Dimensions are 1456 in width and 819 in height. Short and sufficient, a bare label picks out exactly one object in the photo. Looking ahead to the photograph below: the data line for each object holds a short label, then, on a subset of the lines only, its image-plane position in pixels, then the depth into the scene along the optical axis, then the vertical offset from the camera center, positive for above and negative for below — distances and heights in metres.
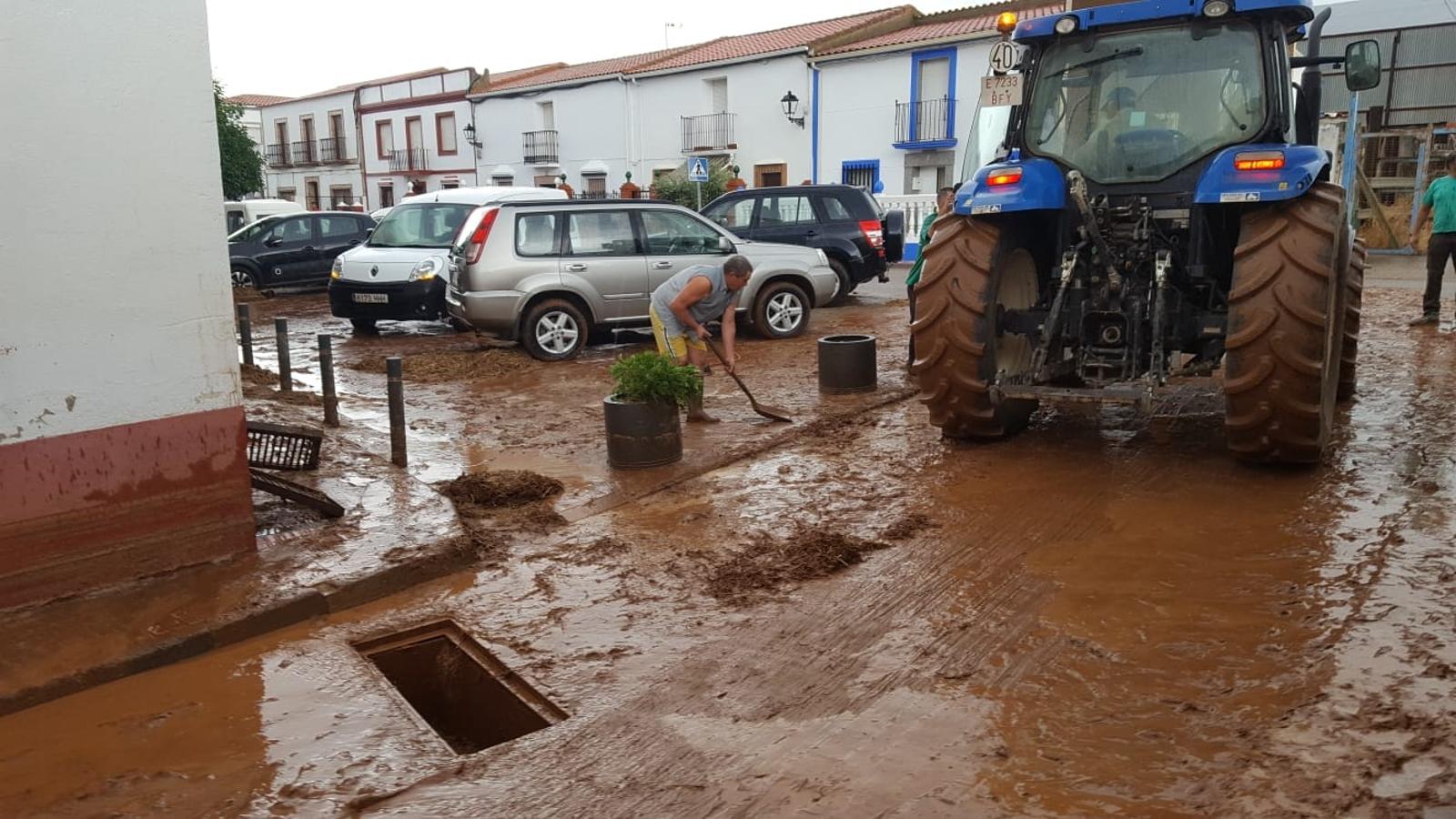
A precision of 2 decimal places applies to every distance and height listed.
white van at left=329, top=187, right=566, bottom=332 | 12.59 -0.79
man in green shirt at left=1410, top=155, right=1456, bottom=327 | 10.52 -0.29
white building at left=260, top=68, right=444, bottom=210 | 43.34 +2.37
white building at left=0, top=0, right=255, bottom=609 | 4.09 -0.44
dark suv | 14.18 -0.30
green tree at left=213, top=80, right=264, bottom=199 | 34.16 +1.59
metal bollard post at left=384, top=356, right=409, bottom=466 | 6.60 -1.30
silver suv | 10.44 -0.58
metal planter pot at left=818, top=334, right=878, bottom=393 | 8.75 -1.32
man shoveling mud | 7.94 -0.78
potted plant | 6.59 -1.26
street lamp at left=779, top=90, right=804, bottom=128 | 27.59 +2.51
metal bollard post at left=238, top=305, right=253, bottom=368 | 10.28 -1.19
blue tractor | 5.49 -0.10
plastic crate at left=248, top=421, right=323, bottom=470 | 5.97 -1.36
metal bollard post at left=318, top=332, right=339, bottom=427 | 7.86 -1.35
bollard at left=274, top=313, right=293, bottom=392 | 9.31 -1.35
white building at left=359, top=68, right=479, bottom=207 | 38.22 +2.60
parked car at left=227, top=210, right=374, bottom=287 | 17.23 -0.65
